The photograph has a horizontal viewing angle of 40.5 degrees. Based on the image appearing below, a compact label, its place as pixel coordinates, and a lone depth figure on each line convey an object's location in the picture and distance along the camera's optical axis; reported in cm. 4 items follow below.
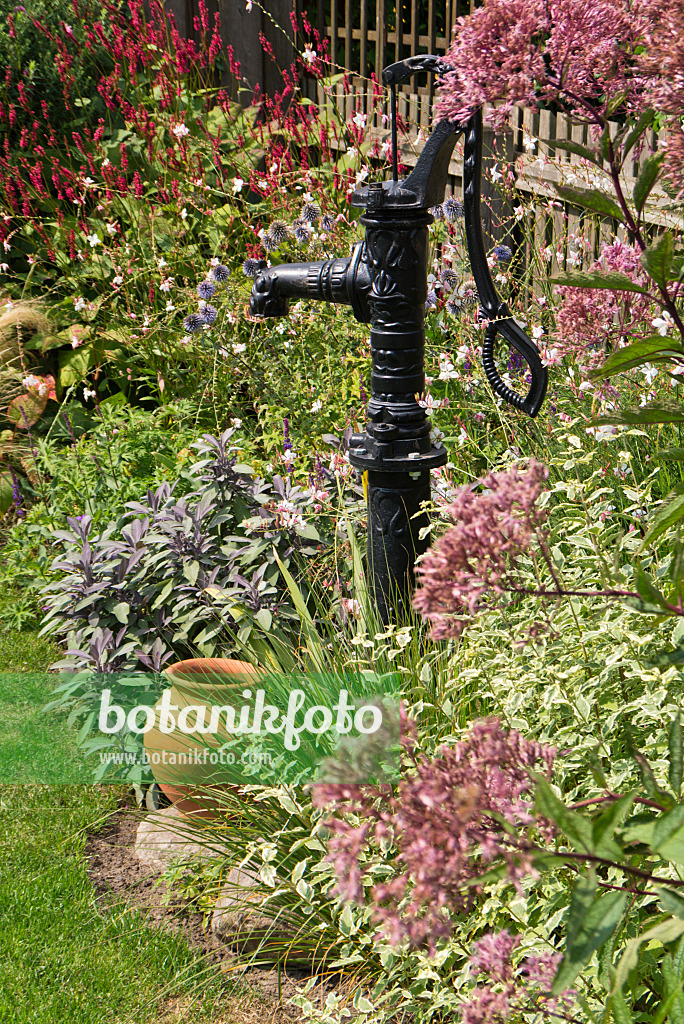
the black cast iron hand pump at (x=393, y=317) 194
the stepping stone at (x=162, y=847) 226
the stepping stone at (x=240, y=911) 196
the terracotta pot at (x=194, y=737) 223
